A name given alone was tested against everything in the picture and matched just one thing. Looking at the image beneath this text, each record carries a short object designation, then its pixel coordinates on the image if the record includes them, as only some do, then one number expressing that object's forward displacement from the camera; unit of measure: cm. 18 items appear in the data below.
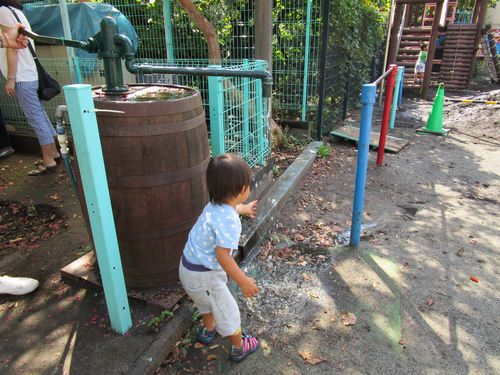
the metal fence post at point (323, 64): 570
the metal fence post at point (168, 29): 637
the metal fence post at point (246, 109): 369
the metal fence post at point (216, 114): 297
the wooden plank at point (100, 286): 237
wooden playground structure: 1320
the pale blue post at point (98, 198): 170
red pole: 496
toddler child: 178
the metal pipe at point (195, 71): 227
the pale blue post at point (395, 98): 725
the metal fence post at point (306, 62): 602
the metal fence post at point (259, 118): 398
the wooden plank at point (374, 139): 612
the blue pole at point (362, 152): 287
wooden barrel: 210
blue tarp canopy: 577
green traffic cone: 715
